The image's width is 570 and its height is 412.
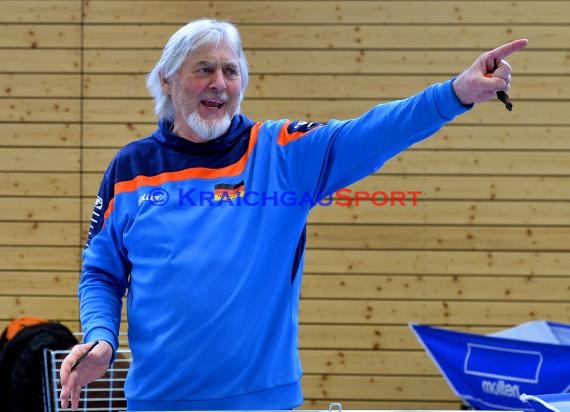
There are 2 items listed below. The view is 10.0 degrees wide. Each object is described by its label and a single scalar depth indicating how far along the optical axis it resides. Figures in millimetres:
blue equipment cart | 8748
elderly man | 7023
